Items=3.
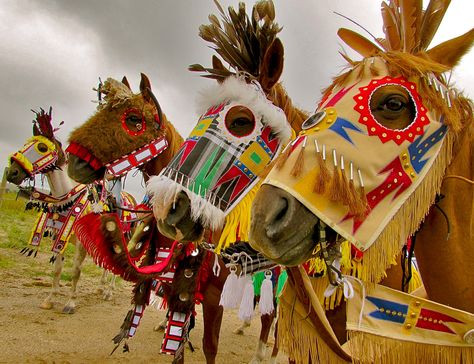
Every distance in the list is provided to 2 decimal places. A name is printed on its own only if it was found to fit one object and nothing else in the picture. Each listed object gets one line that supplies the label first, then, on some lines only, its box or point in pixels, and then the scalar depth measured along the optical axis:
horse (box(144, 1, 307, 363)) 2.31
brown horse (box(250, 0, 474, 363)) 1.24
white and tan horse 6.74
